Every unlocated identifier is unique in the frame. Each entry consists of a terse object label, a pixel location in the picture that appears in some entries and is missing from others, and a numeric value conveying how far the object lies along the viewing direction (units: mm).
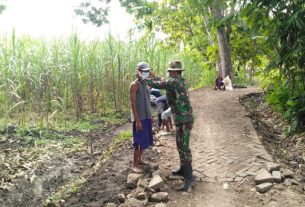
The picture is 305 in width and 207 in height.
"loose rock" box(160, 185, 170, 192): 2783
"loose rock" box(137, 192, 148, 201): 2625
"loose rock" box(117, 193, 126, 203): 2665
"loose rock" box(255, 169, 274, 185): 2833
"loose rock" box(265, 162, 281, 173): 3008
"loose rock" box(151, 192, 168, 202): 2637
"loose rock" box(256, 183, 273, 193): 2745
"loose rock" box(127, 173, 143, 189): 2910
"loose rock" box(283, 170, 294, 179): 2974
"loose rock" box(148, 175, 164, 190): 2748
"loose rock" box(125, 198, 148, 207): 2533
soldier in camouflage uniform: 2888
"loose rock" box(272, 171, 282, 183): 2841
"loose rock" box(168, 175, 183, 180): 3042
